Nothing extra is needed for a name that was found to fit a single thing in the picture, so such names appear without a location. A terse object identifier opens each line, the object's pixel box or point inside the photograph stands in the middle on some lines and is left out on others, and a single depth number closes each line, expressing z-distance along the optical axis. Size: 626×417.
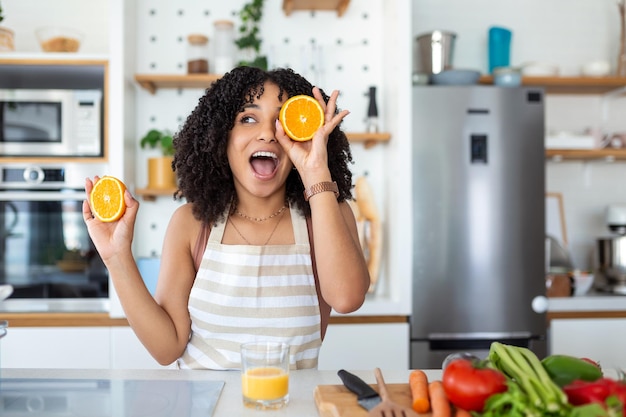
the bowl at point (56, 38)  2.94
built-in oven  2.75
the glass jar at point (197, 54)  3.07
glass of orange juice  1.04
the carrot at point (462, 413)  0.91
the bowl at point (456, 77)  3.00
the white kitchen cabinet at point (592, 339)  2.90
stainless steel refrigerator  2.83
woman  1.32
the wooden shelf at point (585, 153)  3.27
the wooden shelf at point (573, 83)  3.27
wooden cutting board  0.98
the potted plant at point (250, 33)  3.13
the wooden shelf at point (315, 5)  3.13
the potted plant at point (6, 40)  2.92
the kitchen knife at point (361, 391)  1.01
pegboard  3.26
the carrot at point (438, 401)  0.95
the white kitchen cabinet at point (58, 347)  2.70
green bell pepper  0.95
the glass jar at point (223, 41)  3.09
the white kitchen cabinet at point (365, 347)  2.76
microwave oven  2.77
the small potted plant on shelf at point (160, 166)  3.01
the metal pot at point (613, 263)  3.13
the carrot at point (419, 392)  1.00
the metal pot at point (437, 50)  3.12
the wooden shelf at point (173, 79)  2.98
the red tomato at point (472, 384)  0.88
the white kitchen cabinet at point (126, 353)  2.72
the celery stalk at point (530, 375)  0.82
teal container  3.33
